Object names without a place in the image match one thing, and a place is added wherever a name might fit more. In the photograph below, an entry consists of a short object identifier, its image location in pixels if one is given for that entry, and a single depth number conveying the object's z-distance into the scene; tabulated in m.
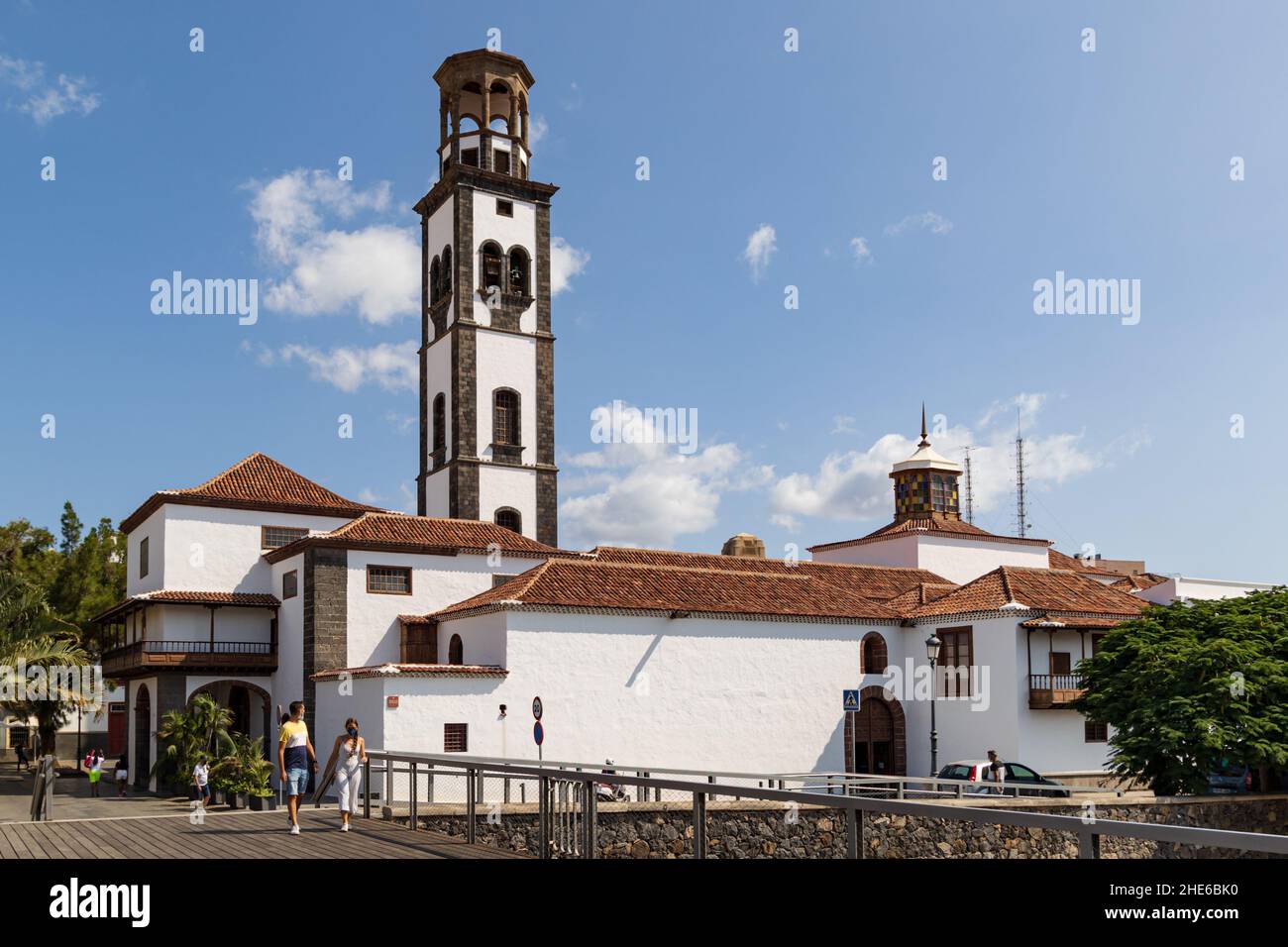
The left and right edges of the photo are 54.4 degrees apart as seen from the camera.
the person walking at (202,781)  31.03
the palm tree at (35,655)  40.06
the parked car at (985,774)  32.03
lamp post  32.72
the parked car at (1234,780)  35.06
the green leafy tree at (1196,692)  32.28
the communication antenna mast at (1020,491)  80.50
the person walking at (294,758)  16.75
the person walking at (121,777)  38.81
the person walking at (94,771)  38.94
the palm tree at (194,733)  35.06
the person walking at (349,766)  17.33
